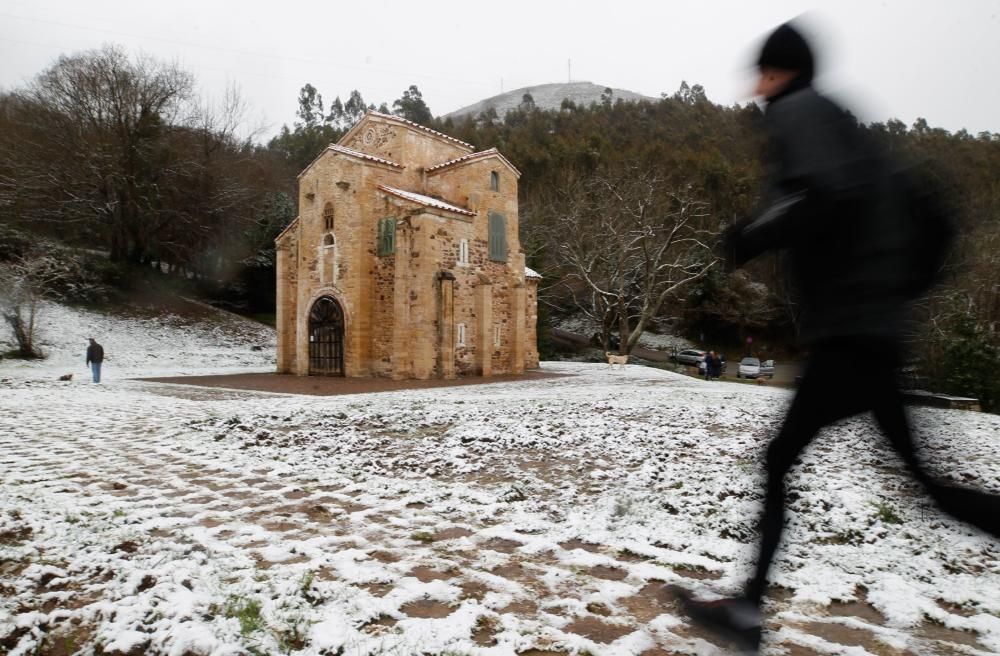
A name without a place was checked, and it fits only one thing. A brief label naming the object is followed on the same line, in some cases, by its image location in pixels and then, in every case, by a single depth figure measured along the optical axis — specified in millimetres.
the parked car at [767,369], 31378
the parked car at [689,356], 37572
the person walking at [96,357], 16875
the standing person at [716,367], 26631
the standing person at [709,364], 24308
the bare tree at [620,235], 26969
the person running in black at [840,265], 2006
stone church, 18938
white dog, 25500
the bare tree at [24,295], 22234
